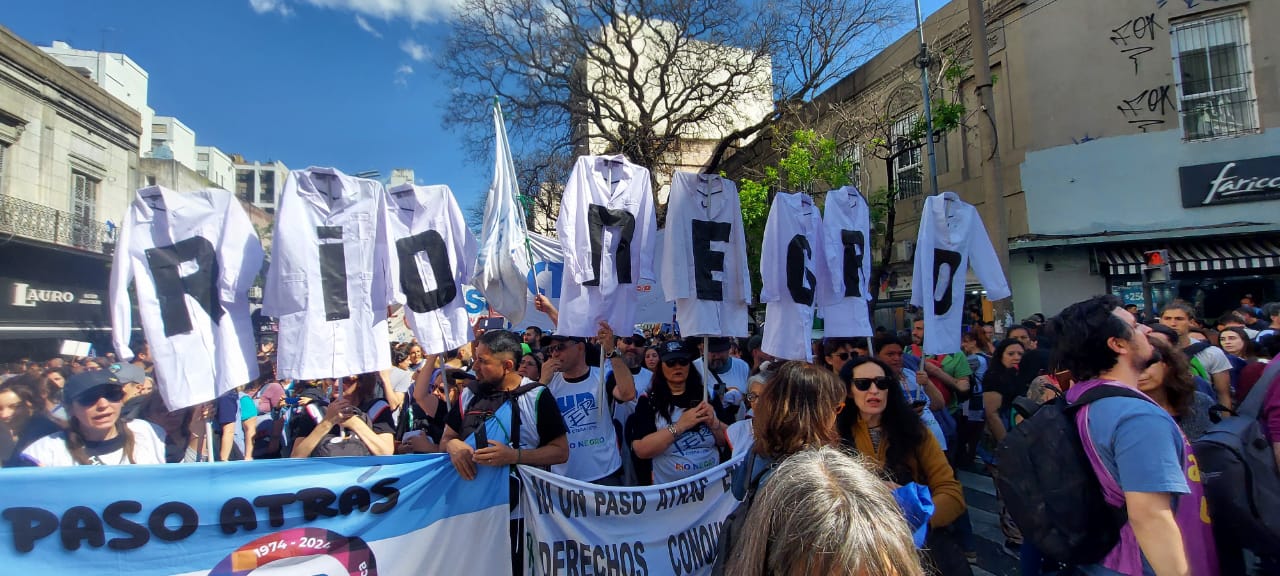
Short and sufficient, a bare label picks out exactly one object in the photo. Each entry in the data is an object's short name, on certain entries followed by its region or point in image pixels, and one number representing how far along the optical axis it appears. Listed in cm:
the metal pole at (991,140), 1093
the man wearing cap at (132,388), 460
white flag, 406
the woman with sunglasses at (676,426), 407
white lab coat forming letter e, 446
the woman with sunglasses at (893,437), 276
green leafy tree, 1362
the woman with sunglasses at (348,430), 366
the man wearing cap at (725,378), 483
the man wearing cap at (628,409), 446
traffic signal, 922
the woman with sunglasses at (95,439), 331
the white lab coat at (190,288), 356
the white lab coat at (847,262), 493
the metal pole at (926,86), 1233
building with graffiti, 1229
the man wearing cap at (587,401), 419
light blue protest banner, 279
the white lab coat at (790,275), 468
